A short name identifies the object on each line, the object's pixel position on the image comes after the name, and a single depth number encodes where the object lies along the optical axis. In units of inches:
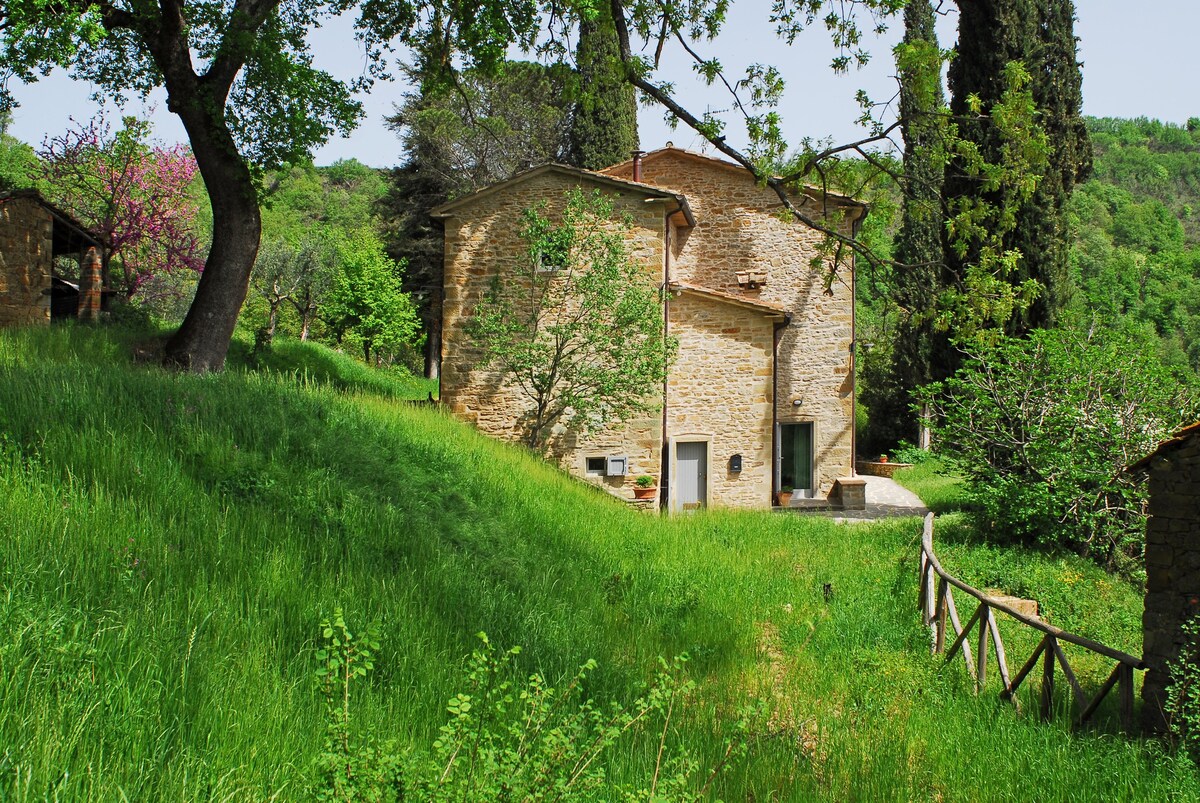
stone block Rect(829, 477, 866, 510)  778.2
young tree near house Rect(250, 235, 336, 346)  1285.7
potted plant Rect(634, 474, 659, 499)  635.5
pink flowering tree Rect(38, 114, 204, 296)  859.4
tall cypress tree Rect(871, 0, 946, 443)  411.2
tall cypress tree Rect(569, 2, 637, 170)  1122.0
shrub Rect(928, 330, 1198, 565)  518.3
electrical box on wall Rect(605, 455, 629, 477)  649.6
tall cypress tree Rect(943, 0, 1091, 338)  783.1
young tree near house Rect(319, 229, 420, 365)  1173.7
